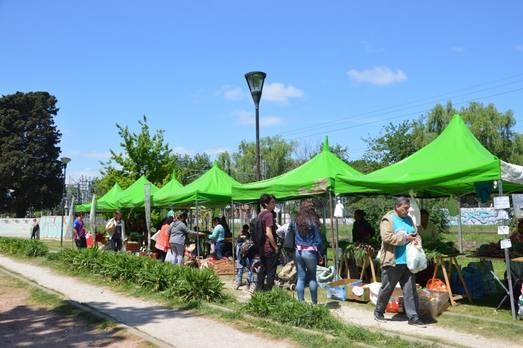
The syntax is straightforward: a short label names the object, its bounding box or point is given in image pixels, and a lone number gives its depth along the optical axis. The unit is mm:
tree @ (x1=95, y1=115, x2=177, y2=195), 28953
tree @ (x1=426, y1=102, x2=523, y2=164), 40469
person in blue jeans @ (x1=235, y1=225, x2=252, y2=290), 10578
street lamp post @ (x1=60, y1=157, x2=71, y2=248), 29328
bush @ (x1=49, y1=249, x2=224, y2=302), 9141
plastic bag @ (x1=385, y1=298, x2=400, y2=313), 7872
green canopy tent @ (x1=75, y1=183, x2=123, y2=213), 21562
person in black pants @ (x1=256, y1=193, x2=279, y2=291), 9047
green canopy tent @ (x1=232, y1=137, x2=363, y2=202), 10695
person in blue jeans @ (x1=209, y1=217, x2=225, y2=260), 14195
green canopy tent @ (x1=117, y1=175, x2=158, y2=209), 19859
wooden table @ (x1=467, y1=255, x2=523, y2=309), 7422
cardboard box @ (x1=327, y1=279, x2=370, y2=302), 8992
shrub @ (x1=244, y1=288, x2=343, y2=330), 6746
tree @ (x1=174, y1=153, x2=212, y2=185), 84312
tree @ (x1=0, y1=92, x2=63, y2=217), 55625
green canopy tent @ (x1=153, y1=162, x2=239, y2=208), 14680
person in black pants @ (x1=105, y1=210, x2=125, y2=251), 19653
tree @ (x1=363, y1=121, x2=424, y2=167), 42625
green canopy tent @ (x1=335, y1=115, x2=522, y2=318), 7530
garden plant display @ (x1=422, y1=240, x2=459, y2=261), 8641
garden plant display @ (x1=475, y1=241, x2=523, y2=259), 8344
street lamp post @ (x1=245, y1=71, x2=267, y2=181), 12273
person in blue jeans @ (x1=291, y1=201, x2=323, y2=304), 8078
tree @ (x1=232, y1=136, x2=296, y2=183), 59656
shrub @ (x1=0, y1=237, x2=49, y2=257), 19391
